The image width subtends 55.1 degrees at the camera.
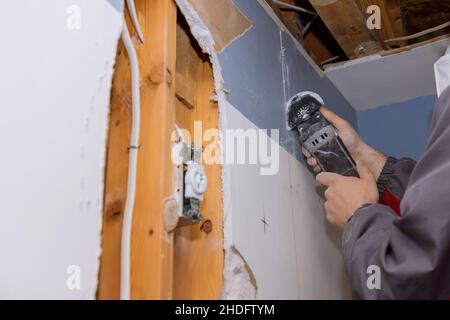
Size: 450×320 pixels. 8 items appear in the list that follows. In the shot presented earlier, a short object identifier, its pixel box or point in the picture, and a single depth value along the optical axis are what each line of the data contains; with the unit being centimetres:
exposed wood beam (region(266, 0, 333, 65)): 147
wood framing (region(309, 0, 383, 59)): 144
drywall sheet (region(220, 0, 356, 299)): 98
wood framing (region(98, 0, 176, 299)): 66
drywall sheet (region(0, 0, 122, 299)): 49
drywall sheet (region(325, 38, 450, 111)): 181
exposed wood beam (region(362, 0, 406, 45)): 158
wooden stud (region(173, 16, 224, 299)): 82
